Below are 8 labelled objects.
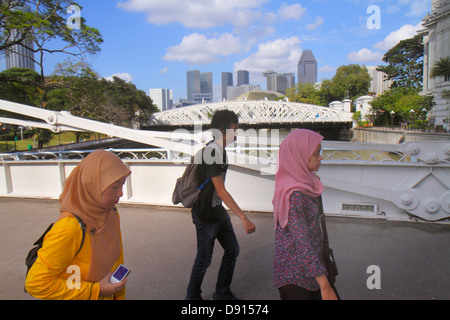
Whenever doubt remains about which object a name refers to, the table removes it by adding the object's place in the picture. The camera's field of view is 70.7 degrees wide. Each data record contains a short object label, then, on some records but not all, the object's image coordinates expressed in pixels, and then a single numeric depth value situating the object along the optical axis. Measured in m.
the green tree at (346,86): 73.44
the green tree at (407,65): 60.25
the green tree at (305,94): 75.94
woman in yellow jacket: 1.39
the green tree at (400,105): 36.31
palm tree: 35.28
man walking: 2.61
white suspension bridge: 4.79
